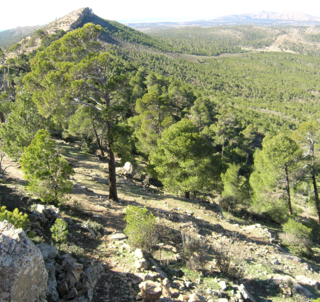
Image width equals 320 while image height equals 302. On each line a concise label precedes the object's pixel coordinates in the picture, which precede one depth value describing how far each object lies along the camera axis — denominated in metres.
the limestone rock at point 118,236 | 7.88
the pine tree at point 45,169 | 7.67
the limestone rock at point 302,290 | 7.41
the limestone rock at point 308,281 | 8.46
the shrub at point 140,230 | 6.96
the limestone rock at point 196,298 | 5.04
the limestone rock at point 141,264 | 6.17
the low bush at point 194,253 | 7.05
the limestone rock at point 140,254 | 6.67
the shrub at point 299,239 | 12.38
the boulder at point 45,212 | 7.19
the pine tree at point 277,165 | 14.83
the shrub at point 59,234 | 6.07
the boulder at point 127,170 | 19.02
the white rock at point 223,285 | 6.30
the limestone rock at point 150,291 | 5.03
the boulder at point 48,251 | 5.05
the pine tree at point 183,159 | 13.39
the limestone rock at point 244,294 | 6.11
